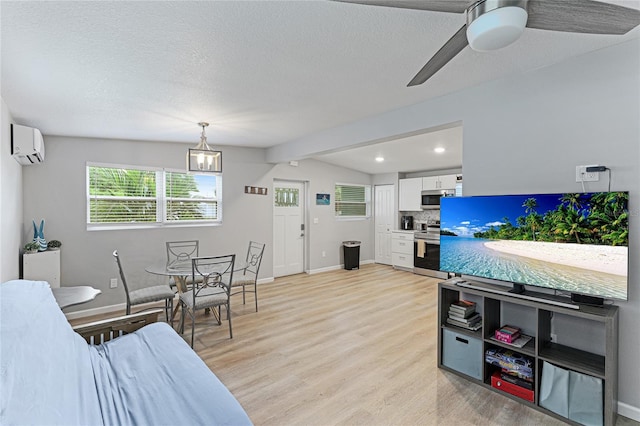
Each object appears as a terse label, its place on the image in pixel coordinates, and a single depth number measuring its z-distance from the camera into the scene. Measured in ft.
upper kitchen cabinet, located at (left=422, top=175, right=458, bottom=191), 20.54
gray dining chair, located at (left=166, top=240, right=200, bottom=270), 15.12
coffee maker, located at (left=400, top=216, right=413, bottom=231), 23.58
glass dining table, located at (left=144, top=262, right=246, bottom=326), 11.02
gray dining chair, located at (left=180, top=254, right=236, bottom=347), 10.68
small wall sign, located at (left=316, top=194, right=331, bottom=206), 22.04
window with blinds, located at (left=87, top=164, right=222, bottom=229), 14.19
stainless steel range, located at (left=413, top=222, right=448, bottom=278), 20.53
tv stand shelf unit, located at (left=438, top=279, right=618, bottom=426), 6.35
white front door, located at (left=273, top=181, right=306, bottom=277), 20.38
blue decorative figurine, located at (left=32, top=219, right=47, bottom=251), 11.99
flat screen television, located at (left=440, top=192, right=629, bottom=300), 6.47
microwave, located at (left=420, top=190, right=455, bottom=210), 21.02
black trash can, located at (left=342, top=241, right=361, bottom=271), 22.75
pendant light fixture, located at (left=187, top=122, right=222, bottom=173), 11.25
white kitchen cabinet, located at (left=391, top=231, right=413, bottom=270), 22.26
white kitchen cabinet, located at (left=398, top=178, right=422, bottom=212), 22.41
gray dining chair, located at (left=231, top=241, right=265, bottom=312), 12.71
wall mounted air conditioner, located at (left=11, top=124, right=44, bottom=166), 9.94
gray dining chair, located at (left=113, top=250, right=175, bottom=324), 10.98
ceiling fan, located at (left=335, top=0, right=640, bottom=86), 3.99
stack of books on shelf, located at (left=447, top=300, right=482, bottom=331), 8.66
